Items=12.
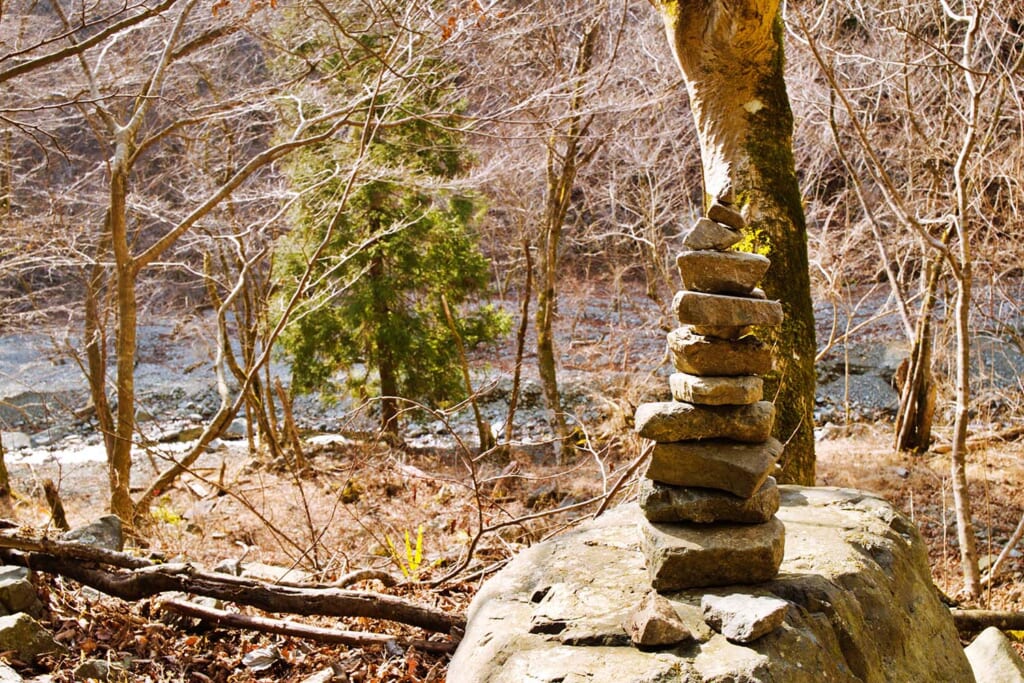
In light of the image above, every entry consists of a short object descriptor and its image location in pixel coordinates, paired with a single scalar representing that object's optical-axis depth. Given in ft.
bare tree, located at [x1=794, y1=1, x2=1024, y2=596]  16.33
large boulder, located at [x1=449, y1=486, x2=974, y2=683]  7.21
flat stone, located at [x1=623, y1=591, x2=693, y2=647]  7.27
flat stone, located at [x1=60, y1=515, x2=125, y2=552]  14.20
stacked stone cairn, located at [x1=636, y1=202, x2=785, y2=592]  8.42
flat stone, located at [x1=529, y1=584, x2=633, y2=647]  7.64
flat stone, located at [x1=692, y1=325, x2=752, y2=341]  8.89
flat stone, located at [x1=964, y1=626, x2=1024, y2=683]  10.63
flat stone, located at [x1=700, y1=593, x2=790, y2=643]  7.32
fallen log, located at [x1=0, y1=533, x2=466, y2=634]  11.37
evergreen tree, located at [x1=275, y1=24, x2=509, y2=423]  35.91
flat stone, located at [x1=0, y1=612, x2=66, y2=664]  10.09
